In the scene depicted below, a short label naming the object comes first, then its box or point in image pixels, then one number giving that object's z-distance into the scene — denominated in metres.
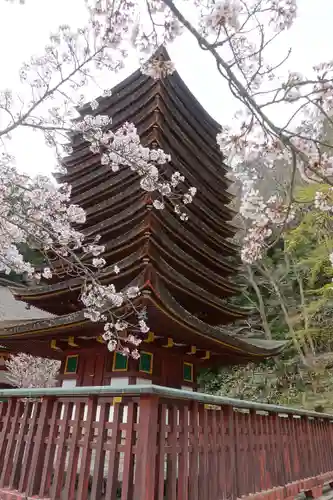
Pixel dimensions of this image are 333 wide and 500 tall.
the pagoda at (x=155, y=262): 5.27
